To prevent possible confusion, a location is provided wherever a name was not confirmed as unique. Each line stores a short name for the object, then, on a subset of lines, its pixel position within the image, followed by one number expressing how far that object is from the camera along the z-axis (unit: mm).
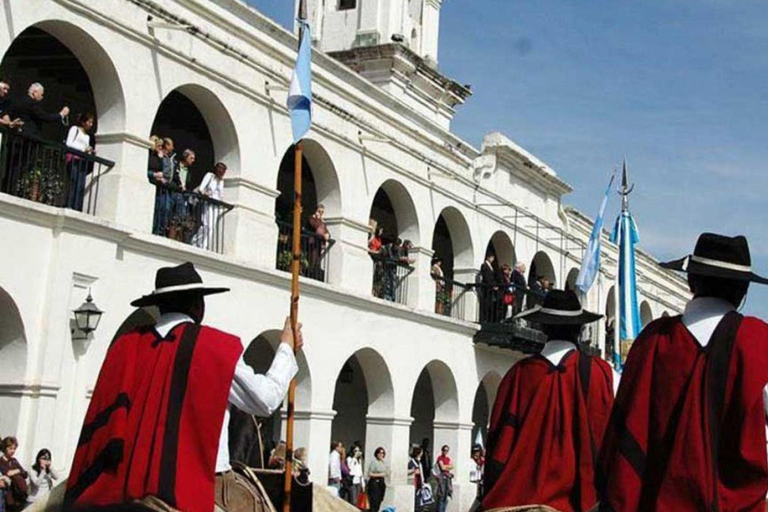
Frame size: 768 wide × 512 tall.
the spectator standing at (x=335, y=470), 21062
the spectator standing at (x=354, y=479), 21422
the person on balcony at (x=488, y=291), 26344
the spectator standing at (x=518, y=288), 26641
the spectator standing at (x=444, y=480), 24000
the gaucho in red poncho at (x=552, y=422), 6543
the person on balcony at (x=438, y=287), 25234
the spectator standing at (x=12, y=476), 13703
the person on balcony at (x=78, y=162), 16016
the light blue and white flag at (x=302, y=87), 11438
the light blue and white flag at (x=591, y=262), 24469
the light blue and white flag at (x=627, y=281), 22219
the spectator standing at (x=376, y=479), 22062
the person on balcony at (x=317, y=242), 21172
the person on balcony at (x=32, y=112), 15414
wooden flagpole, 6482
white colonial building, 15281
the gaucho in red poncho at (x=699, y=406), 4594
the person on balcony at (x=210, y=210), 18438
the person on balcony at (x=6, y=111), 14848
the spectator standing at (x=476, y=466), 25203
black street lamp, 15266
